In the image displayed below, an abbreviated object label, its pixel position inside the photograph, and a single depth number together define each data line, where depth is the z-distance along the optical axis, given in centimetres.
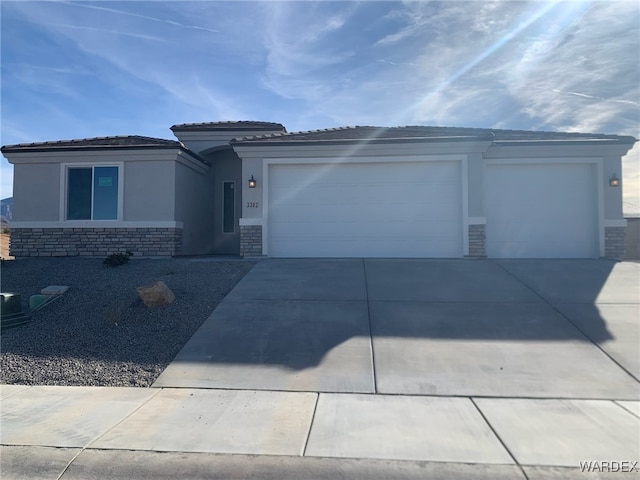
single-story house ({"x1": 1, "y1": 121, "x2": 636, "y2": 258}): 1247
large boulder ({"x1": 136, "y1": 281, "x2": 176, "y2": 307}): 852
